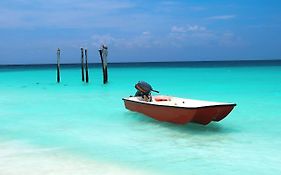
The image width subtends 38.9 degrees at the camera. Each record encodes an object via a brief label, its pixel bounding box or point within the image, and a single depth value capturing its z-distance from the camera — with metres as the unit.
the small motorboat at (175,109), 8.97
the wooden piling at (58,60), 30.19
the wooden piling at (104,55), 26.05
